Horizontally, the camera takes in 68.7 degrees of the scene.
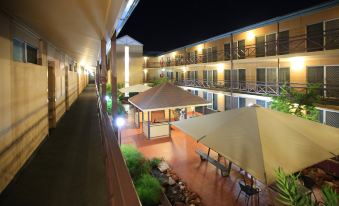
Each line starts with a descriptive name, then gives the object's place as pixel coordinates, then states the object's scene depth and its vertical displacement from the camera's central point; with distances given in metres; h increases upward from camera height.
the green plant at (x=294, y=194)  2.86 -1.29
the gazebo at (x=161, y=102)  13.33 -0.64
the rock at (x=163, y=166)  9.38 -2.94
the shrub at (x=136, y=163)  7.65 -2.35
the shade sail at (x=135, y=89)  21.48 +0.14
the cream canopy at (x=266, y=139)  5.04 -1.22
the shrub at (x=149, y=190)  6.34 -2.63
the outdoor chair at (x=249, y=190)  7.26 -2.98
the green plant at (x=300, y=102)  11.57 -0.66
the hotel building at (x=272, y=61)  13.30 +1.96
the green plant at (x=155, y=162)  9.62 -2.82
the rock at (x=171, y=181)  8.32 -3.09
